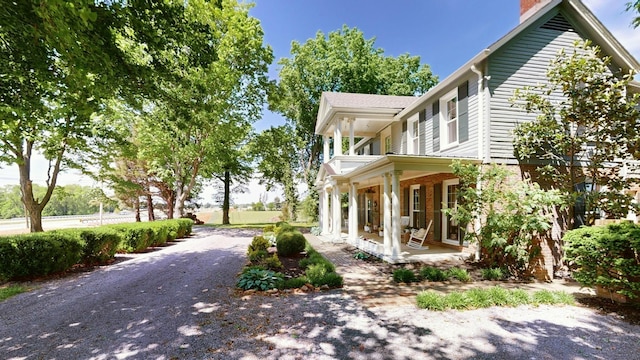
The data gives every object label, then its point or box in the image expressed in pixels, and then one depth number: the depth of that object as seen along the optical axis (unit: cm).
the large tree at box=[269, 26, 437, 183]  2972
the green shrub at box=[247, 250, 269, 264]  907
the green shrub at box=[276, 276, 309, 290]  657
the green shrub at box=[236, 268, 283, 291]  652
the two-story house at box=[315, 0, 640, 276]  841
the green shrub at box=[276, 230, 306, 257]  1038
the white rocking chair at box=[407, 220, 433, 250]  1060
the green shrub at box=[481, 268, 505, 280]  726
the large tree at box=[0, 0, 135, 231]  366
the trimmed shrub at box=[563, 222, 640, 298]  501
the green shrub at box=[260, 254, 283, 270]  836
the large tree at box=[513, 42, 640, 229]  695
